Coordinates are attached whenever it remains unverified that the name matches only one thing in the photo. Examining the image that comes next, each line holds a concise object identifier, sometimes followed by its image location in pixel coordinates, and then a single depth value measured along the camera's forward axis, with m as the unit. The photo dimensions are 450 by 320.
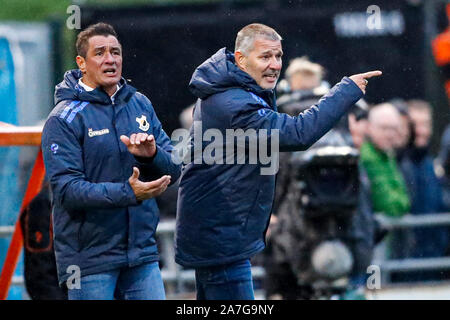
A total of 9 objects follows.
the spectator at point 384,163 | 17.06
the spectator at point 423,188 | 18.62
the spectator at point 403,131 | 18.23
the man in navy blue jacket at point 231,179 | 10.77
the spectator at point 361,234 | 15.23
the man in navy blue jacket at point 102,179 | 10.38
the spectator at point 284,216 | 14.98
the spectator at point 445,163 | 19.22
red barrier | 12.14
